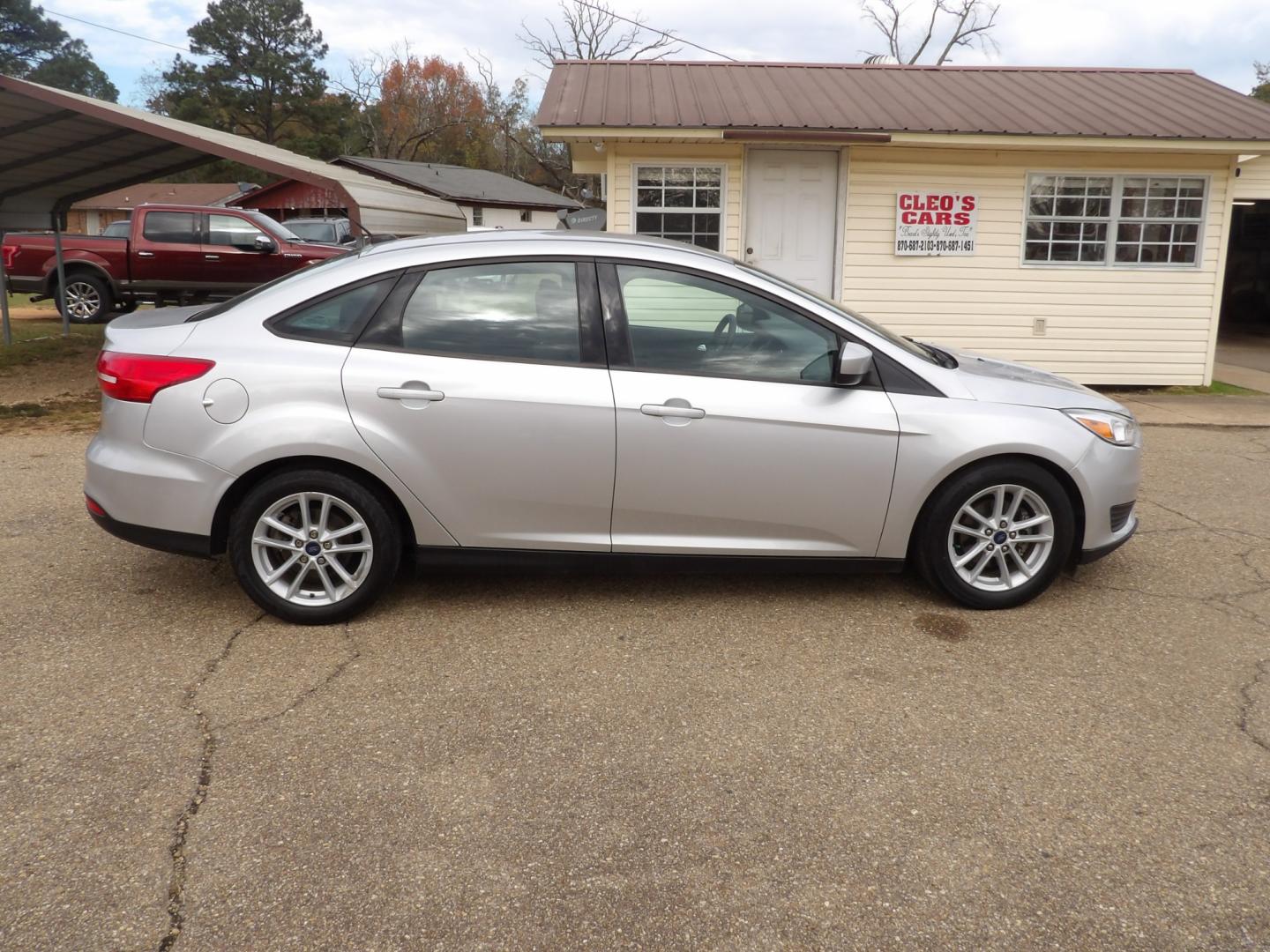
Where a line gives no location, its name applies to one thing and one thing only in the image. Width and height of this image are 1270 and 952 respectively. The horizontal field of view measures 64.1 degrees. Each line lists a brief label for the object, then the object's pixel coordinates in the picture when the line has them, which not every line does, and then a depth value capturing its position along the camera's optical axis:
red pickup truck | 15.13
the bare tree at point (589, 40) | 40.66
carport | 9.72
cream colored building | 10.45
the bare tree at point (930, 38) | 39.66
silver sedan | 4.05
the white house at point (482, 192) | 34.59
